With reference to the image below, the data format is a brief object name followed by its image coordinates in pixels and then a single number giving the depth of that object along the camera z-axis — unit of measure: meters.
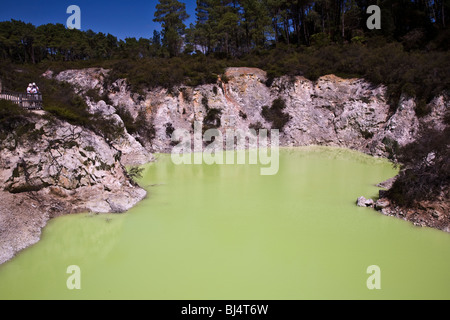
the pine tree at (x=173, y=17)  45.53
